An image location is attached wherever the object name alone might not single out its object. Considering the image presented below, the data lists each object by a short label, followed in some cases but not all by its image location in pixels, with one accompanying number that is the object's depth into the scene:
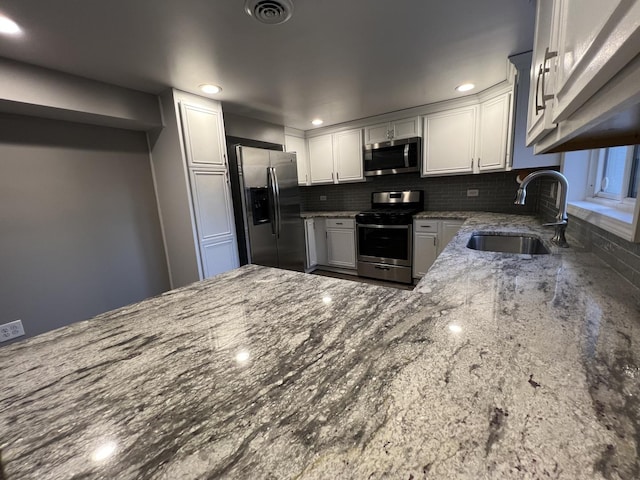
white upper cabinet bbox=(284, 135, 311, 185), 3.86
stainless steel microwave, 3.24
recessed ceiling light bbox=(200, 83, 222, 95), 2.28
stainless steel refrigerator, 2.94
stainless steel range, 3.28
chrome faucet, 1.44
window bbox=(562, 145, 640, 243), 1.06
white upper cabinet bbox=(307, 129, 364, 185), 3.74
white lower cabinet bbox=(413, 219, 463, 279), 3.02
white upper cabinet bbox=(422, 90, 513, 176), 2.67
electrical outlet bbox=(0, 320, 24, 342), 2.01
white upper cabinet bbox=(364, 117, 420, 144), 3.25
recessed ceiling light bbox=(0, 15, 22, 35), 1.34
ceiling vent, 1.31
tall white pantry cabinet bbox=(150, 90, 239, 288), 2.43
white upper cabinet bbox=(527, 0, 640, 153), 0.40
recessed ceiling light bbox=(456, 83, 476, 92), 2.54
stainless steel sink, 1.82
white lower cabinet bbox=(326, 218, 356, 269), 3.77
